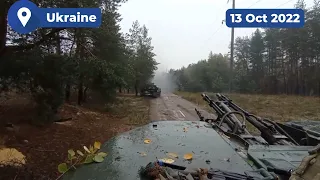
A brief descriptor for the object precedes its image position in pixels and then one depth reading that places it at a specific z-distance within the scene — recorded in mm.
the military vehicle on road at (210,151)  1180
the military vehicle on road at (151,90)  22733
